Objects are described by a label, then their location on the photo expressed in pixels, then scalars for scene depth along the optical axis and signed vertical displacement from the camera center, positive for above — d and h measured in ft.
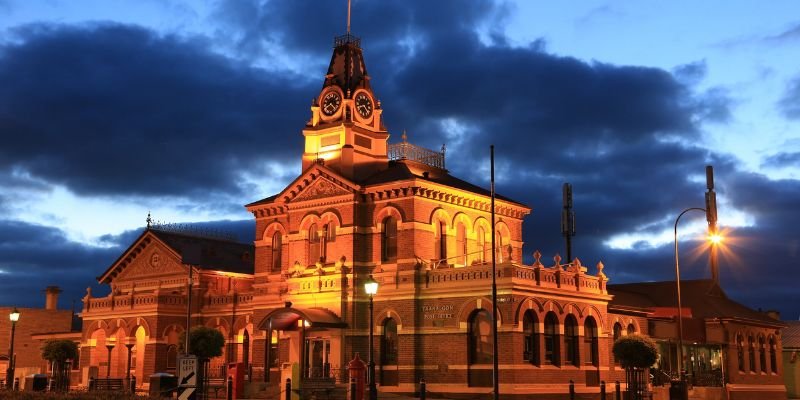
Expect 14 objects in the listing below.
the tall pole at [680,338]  146.40 +4.74
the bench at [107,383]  157.78 -2.50
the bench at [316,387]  137.28 -2.76
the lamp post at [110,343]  189.78 +5.36
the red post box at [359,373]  117.50 -0.53
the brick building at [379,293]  146.00 +13.42
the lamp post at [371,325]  115.65 +5.56
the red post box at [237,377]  137.11 -1.23
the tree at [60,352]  179.93 +3.16
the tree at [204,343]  155.02 +4.23
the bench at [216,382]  173.64 -2.47
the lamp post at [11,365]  160.97 +0.59
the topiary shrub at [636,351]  132.98 +2.54
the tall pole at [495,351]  110.01 +2.17
